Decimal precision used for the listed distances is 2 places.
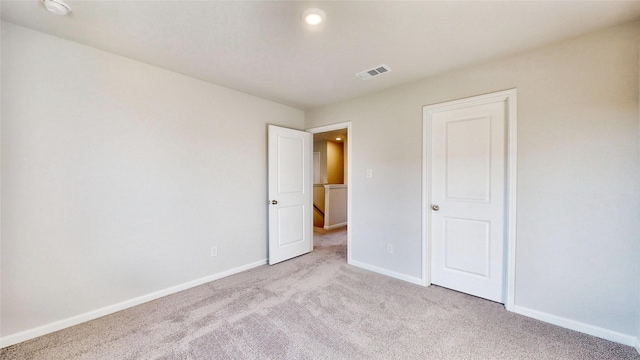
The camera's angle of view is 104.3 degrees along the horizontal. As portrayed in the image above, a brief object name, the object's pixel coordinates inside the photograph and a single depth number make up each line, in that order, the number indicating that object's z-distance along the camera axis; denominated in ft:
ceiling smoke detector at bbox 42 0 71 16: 5.03
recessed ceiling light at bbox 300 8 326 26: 5.24
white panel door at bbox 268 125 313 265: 11.18
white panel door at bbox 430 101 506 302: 7.62
